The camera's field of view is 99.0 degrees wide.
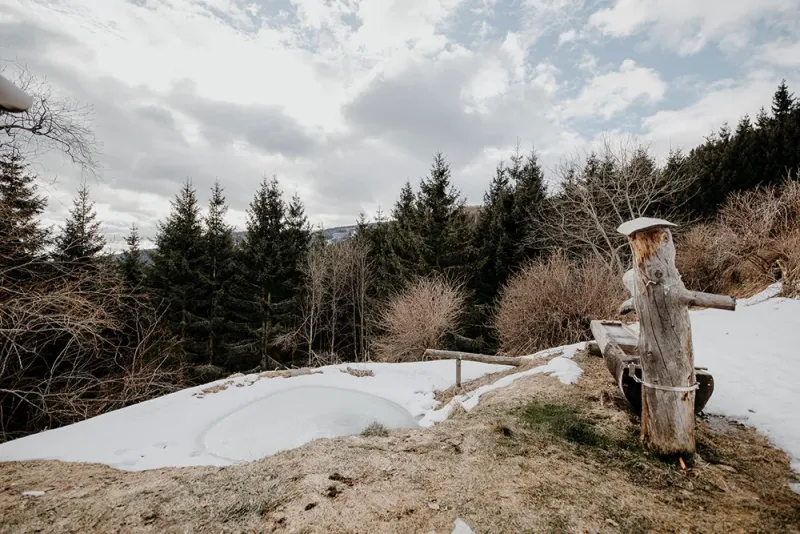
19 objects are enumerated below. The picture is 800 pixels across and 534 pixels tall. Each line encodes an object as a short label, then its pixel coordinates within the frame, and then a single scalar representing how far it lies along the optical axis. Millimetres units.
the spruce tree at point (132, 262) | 17902
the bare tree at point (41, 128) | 6398
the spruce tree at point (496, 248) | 17781
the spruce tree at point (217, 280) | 18000
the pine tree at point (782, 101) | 22359
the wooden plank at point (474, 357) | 7254
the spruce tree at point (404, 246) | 17797
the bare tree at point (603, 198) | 15781
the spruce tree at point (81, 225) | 12929
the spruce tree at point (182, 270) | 17359
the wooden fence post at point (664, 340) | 2744
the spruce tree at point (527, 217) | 17391
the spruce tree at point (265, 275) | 18172
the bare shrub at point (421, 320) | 13273
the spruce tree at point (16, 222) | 6777
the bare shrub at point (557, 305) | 10594
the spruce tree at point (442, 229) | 17422
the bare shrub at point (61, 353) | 6180
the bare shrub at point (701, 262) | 12602
